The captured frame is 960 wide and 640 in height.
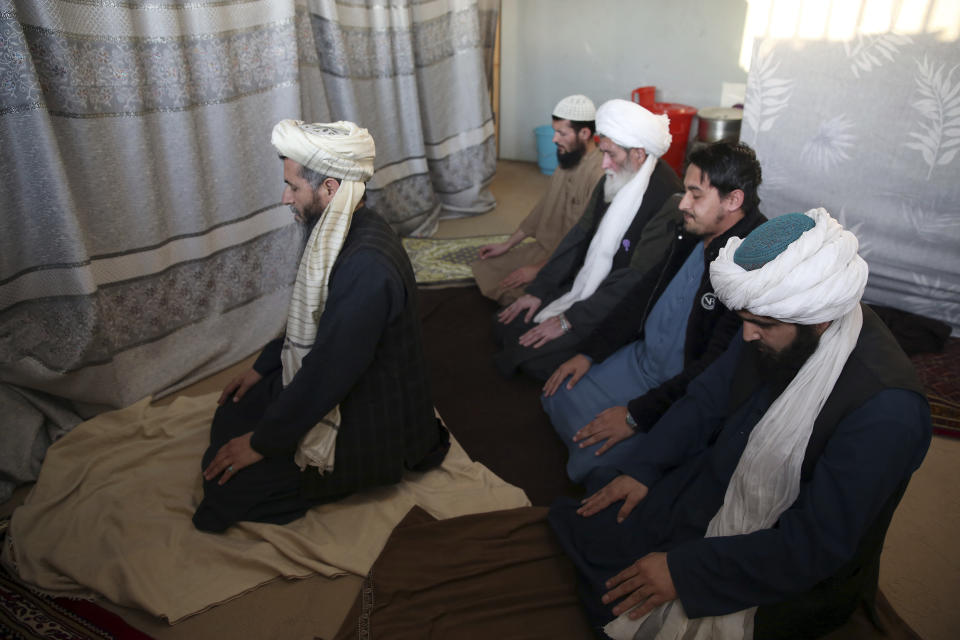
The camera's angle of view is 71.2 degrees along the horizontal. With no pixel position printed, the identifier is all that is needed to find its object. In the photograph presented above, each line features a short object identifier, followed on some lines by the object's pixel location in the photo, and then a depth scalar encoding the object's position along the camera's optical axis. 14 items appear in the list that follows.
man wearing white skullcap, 3.35
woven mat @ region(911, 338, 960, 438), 2.47
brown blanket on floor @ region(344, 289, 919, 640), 1.64
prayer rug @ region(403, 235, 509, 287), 3.71
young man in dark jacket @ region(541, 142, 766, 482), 2.02
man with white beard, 2.66
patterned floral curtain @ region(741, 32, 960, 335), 2.87
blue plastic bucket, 5.50
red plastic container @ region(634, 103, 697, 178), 4.92
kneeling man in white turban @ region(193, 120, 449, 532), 1.76
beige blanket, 1.83
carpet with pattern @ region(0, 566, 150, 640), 1.69
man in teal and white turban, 1.26
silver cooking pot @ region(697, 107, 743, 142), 4.63
